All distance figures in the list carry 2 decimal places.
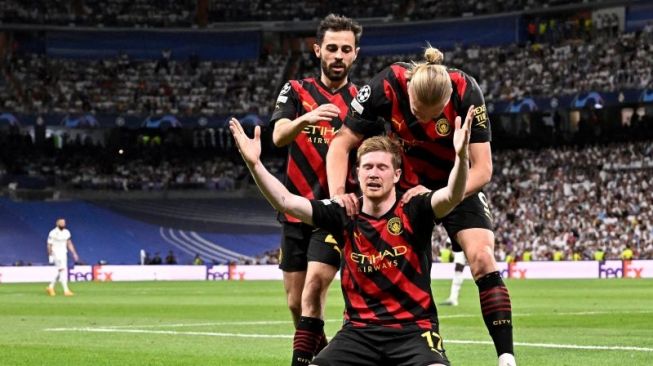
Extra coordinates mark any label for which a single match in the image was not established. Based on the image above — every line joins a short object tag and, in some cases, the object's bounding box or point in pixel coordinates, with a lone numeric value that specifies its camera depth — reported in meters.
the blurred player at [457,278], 41.07
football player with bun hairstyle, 15.89
